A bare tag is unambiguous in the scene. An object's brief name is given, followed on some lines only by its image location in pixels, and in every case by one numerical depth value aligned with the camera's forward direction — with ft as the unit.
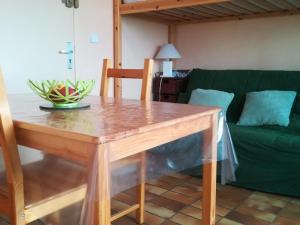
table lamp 11.69
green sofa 6.86
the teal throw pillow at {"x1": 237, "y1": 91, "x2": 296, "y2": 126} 8.16
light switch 9.80
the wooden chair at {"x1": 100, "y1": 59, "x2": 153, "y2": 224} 5.36
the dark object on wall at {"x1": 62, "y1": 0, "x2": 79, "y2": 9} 8.99
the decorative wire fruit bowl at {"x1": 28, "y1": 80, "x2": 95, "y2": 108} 4.40
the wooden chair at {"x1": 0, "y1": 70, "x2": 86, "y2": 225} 3.49
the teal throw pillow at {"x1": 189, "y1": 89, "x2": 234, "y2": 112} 9.13
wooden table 2.94
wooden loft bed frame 8.71
